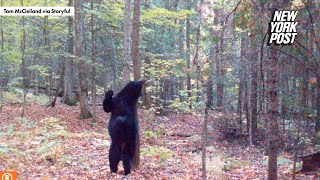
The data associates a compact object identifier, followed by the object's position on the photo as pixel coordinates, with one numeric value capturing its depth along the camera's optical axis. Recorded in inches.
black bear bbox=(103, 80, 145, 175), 272.5
